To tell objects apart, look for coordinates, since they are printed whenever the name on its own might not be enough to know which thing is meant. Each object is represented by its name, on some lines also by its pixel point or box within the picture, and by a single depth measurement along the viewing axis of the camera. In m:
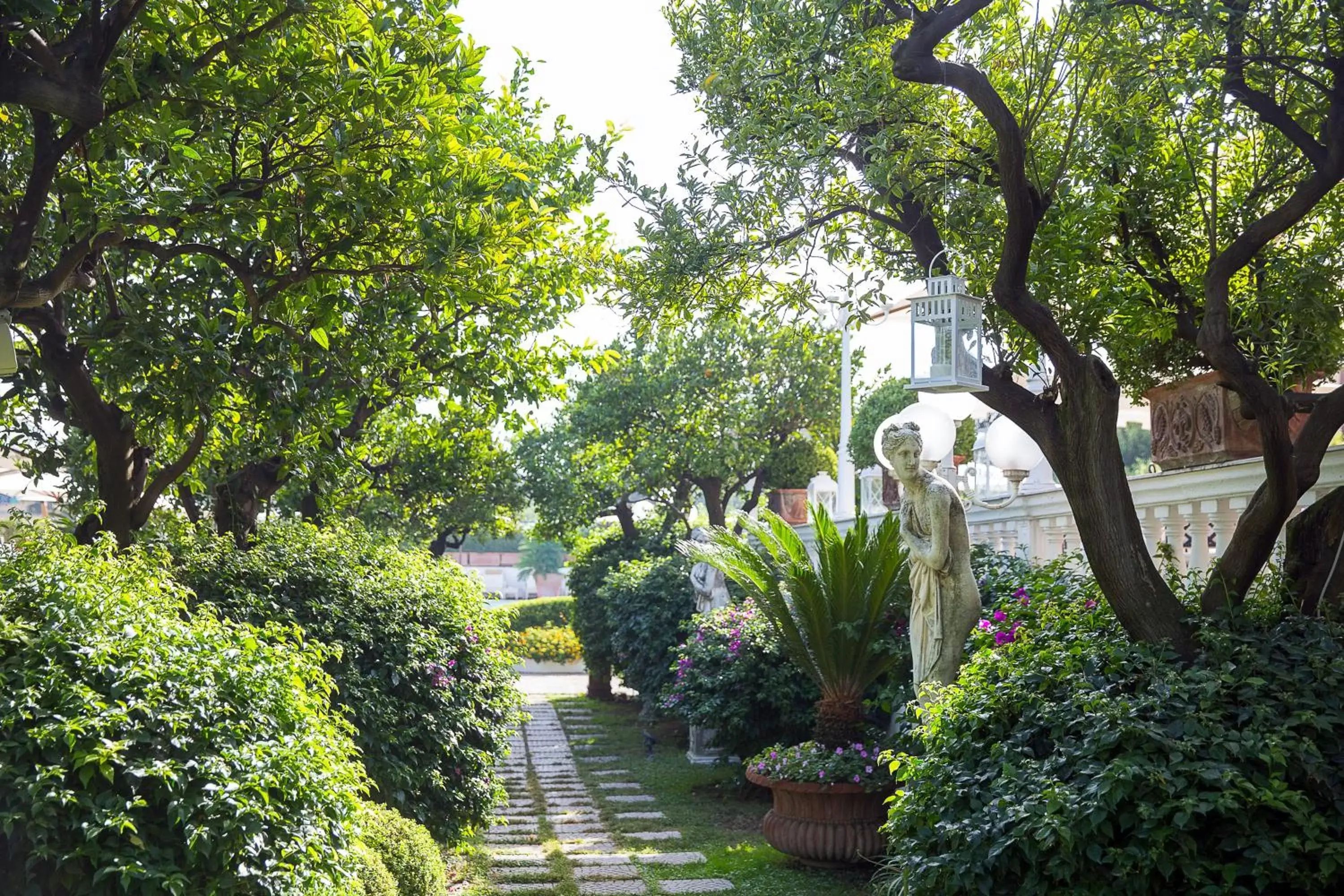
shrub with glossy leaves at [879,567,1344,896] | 3.98
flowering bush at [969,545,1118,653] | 5.84
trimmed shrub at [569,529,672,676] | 18.89
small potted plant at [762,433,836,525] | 18.61
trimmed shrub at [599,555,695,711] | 15.32
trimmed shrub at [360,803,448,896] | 6.29
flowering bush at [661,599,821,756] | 10.59
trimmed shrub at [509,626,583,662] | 28.52
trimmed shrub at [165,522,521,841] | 7.60
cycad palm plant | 8.86
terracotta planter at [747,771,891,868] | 8.19
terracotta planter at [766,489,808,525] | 17.97
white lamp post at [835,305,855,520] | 14.90
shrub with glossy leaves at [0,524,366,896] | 3.96
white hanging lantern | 5.44
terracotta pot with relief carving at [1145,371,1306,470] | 5.98
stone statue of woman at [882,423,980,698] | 6.84
